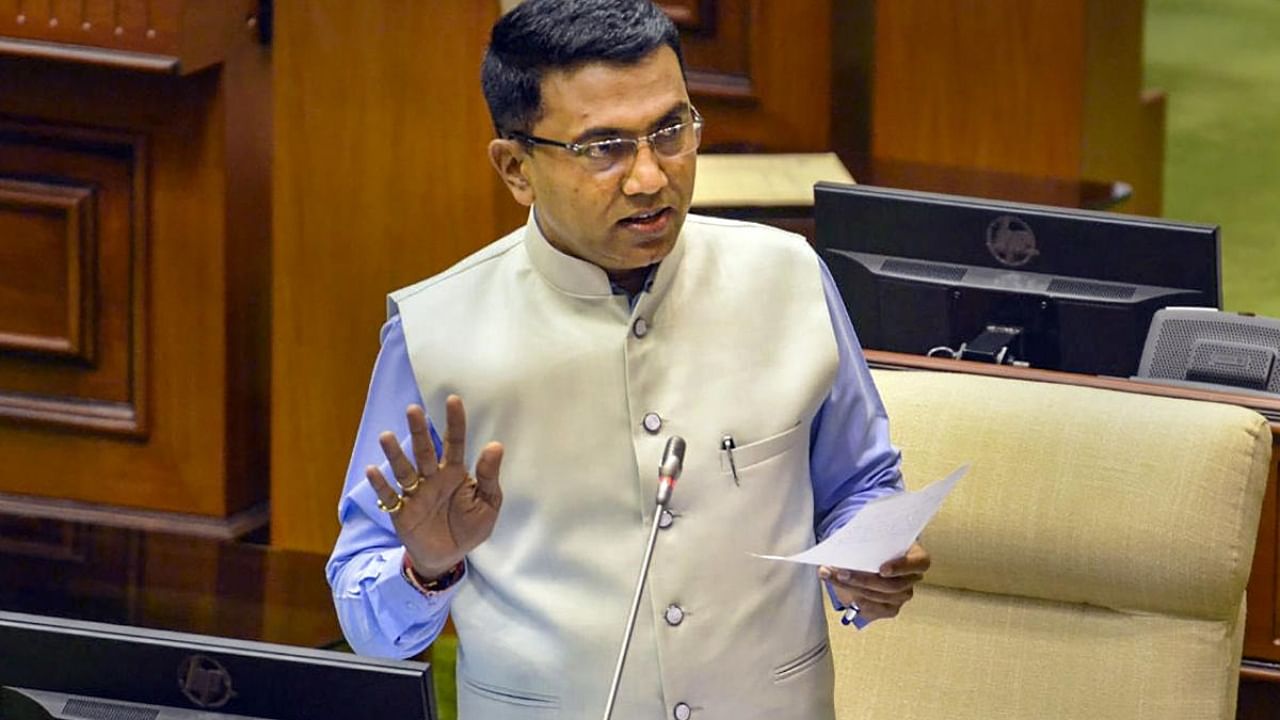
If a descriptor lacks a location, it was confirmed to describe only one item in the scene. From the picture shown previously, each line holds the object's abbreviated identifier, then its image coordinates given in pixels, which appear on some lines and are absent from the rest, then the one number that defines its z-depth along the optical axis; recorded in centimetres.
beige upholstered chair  752
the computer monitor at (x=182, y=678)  673
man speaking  700
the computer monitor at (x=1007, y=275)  808
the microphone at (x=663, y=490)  678
